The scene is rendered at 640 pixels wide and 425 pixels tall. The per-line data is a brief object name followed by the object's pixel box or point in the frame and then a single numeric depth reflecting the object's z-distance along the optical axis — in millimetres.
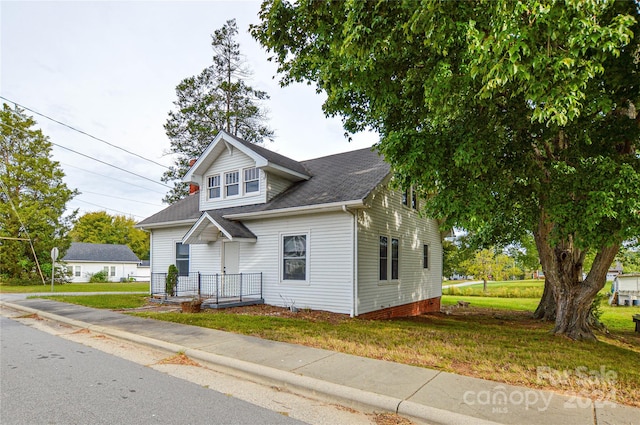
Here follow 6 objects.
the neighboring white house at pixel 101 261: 44406
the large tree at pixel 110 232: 59906
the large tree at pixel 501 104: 4617
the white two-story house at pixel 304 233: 11367
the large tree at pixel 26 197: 29000
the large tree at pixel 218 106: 26203
